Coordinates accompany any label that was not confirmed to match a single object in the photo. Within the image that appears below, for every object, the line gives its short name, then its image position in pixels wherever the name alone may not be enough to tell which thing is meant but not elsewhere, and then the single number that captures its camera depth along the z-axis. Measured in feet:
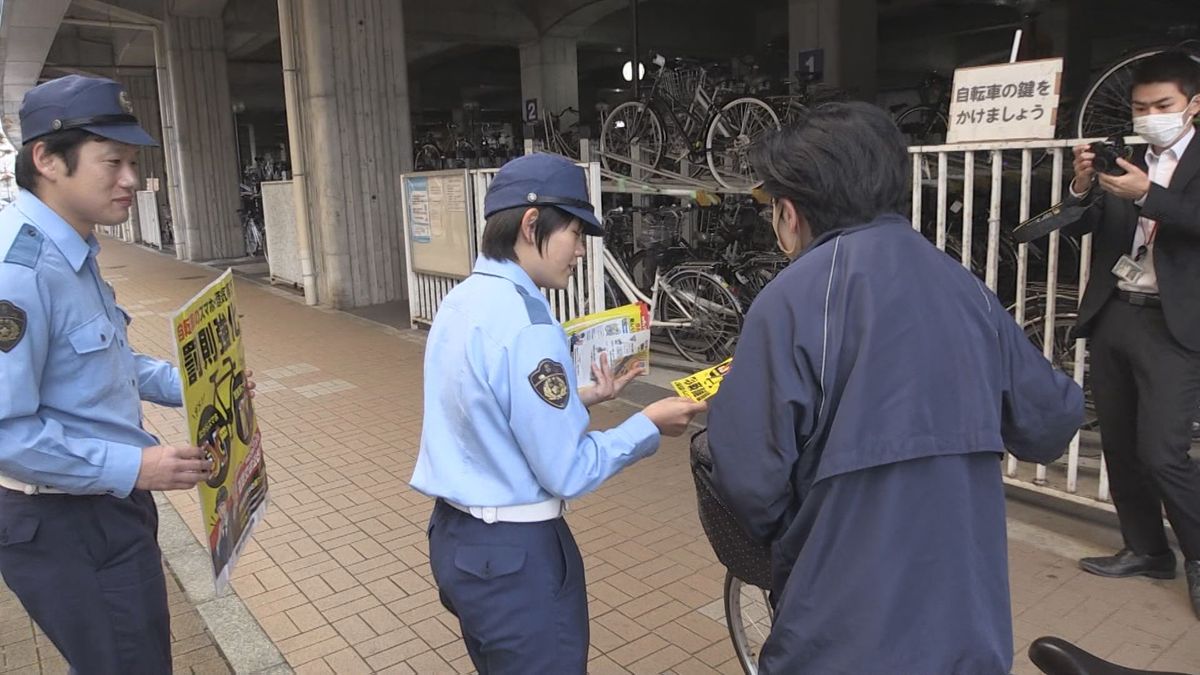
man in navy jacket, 4.57
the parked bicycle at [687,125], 28.35
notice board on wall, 25.57
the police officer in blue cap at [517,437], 5.65
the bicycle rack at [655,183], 23.24
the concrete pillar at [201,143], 56.24
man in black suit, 9.59
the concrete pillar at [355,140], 32.58
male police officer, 5.97
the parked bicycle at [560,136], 42.57
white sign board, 11.65
